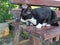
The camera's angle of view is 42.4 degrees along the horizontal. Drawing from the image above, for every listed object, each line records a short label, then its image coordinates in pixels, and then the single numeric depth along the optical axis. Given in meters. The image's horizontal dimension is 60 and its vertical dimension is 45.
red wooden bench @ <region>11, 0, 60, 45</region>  0.73
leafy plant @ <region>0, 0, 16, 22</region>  1.54
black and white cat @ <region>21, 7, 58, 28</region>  0.88
